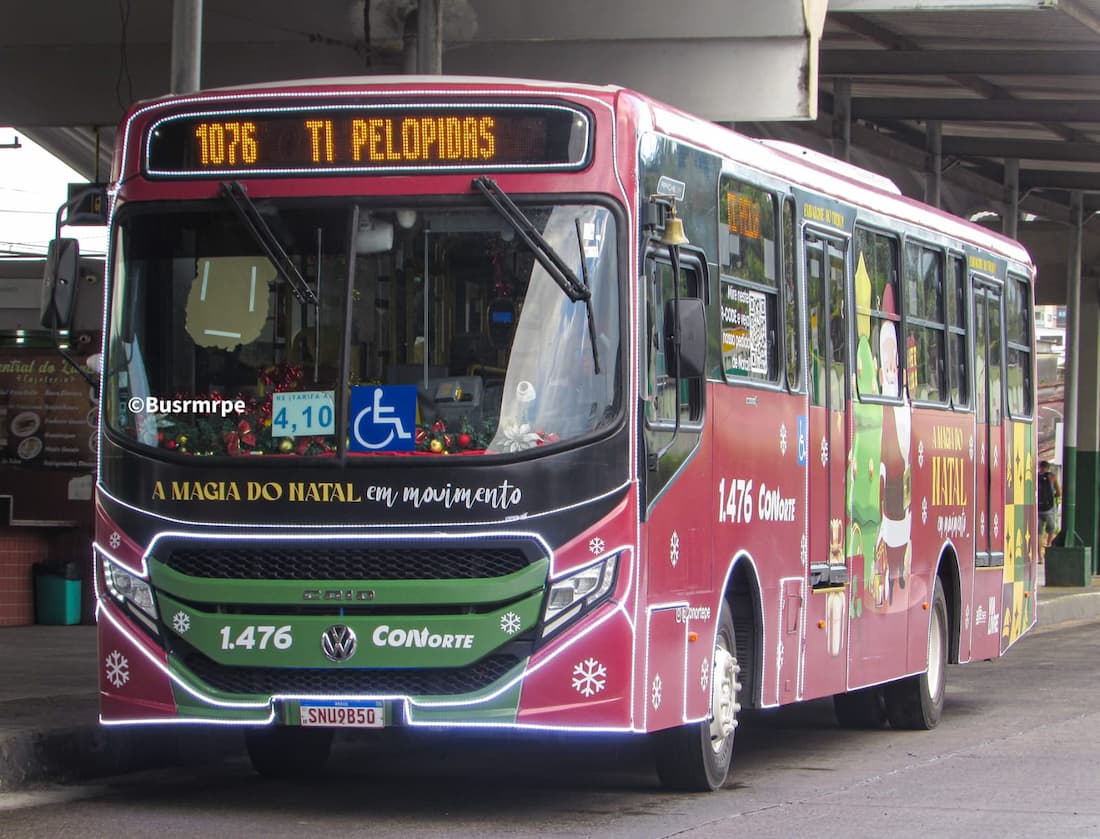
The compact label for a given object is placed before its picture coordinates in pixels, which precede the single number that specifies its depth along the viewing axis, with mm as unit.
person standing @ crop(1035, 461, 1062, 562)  41188
